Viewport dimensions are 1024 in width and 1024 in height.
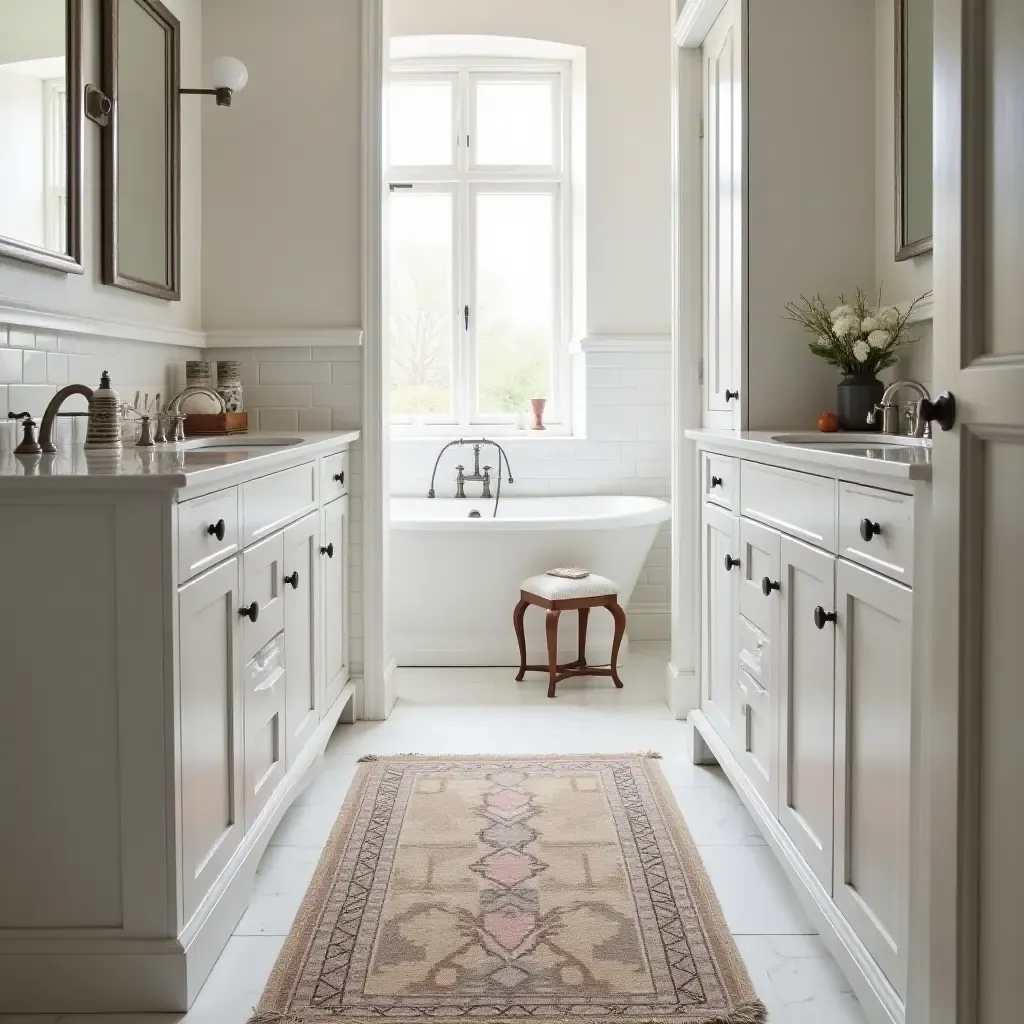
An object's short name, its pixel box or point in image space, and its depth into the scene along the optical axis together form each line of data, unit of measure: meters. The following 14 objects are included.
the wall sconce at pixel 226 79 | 3.60
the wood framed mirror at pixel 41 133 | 2.46
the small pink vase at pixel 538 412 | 5.43
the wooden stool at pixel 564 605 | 4.23
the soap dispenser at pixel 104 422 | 2.42
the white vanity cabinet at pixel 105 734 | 1.83
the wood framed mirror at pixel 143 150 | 3.04
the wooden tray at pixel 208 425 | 3.53
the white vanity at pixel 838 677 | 1.67
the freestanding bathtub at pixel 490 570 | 4.45
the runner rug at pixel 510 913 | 1.99
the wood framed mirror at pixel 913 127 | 2.82
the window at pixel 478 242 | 5.48
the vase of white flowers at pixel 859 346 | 2.97
